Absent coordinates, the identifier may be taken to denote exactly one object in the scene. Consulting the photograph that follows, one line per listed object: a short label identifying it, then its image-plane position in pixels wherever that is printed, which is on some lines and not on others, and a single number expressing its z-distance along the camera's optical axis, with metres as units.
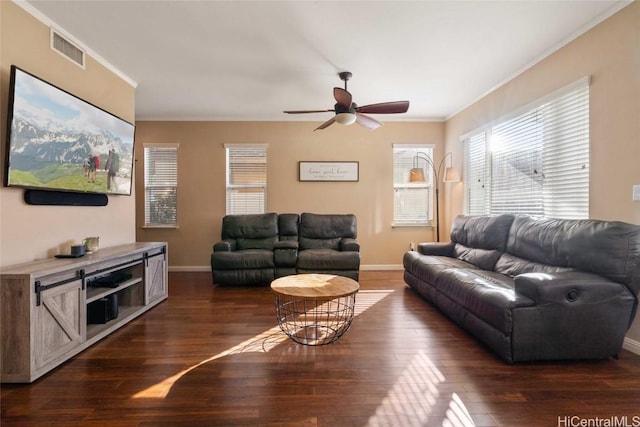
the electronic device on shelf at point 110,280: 2.73
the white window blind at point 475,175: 4.14
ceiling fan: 2.96
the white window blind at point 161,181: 5.07
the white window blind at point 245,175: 5.14
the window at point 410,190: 5.25
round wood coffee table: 2.24
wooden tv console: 1.80
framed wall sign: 5.13
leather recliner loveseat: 4.13
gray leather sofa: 1.98
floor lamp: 4.53
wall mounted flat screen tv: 2.10
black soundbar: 2.26
